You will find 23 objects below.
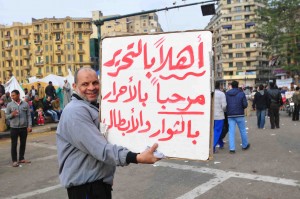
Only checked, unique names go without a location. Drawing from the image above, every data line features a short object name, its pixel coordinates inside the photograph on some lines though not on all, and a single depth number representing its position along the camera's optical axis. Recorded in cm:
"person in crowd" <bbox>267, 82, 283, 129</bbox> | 1445
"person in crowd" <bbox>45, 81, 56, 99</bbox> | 1912
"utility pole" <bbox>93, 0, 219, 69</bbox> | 1686
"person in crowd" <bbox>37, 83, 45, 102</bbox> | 2120
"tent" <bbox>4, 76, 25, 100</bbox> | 1813
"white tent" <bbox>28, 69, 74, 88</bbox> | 2426
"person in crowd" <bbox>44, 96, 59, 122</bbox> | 1789
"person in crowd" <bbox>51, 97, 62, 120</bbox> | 1855
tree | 3919
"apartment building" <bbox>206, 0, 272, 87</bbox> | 9250
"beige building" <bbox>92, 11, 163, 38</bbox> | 11069
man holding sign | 238
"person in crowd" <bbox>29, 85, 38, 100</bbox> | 1948
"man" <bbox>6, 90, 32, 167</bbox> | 859
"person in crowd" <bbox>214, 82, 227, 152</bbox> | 947
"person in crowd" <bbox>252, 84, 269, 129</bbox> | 1429
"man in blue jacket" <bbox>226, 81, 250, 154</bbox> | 946
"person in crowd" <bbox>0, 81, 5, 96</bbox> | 1630
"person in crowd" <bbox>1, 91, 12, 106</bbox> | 1588
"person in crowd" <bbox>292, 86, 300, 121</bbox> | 1739
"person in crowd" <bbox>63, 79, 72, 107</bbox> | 1912
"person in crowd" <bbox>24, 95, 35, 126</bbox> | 1643
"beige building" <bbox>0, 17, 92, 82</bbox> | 10288
